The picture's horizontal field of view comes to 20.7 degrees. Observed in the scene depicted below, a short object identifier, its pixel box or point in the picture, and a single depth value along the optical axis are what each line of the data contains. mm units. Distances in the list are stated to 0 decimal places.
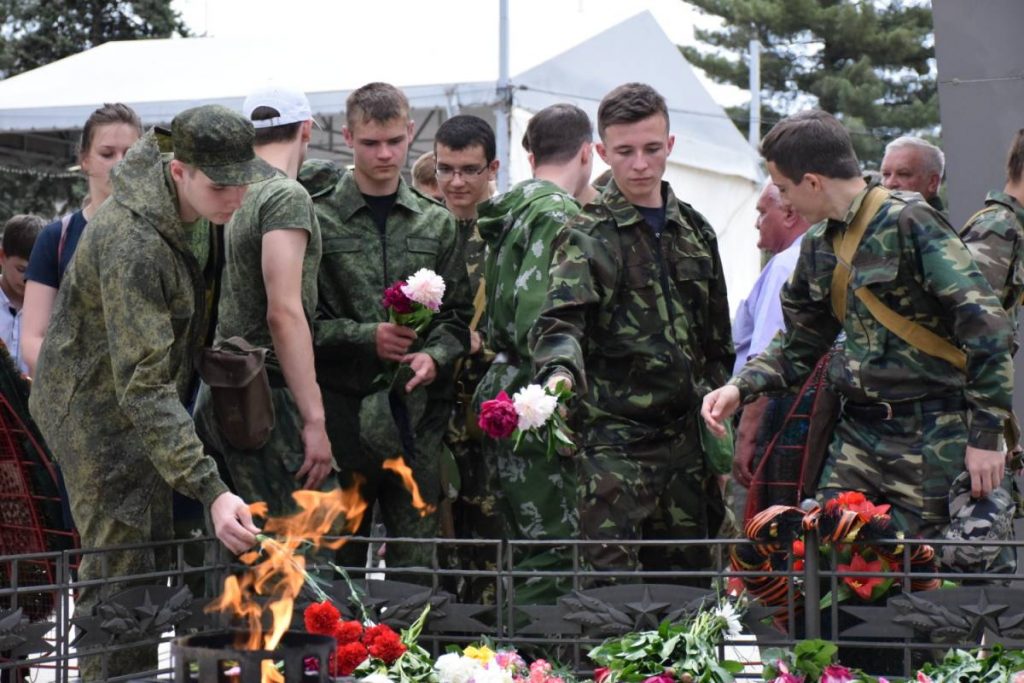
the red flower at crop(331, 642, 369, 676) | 7464
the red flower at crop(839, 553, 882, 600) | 7688
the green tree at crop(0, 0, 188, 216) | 57189
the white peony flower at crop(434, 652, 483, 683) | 7406
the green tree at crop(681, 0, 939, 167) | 60982
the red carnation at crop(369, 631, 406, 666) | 7594
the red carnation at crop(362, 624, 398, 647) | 7637
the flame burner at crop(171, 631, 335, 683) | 5875
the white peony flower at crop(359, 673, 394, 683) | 7209
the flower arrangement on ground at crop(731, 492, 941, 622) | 7362
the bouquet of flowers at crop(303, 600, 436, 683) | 7337
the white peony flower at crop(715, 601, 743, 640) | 7464
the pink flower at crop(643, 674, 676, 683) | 7196
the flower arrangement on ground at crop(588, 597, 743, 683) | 7293
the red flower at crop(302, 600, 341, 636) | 7304
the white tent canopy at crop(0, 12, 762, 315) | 25626
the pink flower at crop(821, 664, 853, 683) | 7080
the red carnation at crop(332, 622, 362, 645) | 7521
